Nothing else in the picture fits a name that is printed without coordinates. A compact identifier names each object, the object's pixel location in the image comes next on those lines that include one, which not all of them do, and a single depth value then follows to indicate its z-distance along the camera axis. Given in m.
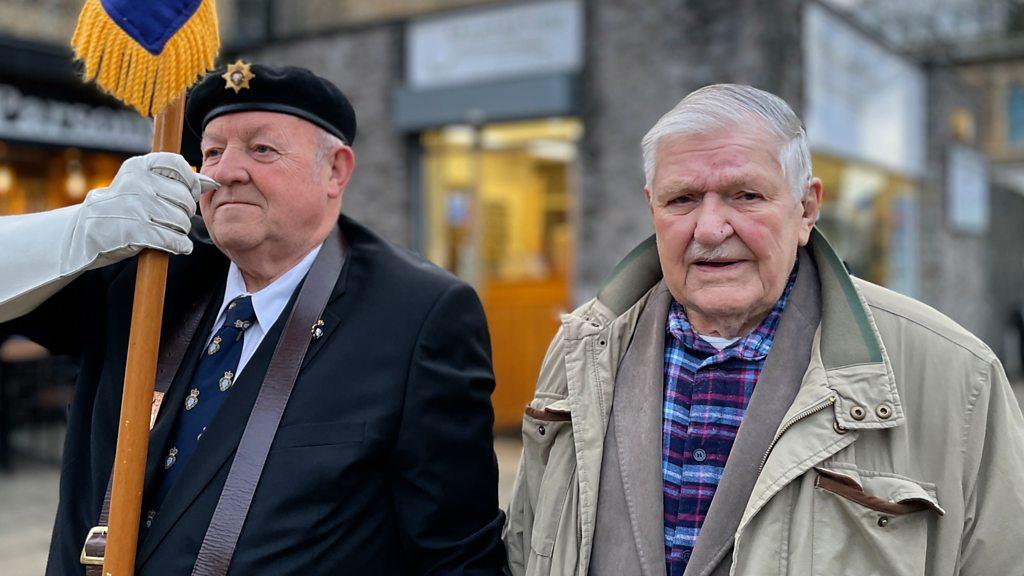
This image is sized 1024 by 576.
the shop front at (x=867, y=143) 7.48
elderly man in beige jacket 1.56
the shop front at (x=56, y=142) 8.79
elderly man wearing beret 1.83
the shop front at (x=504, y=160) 7.57
